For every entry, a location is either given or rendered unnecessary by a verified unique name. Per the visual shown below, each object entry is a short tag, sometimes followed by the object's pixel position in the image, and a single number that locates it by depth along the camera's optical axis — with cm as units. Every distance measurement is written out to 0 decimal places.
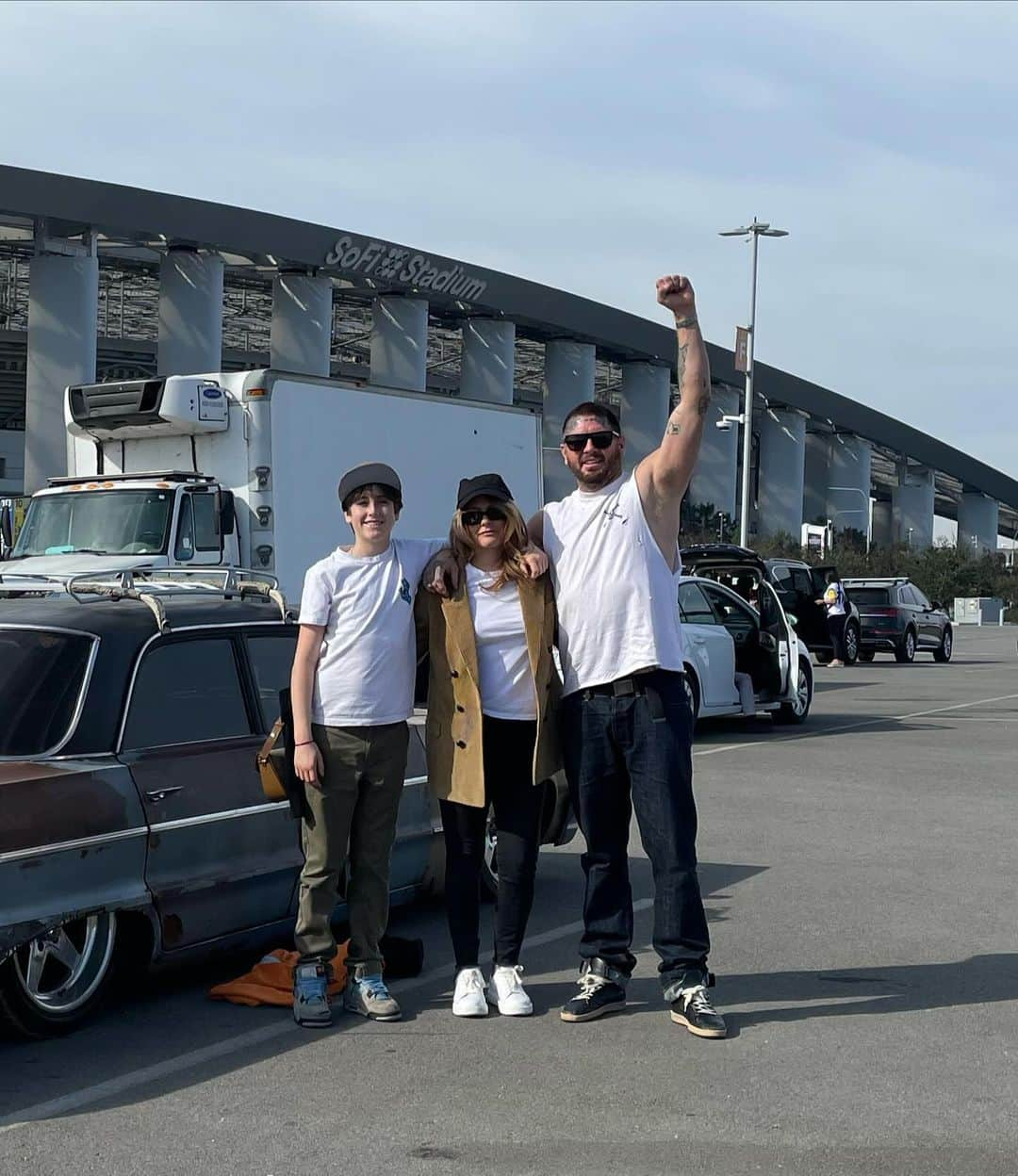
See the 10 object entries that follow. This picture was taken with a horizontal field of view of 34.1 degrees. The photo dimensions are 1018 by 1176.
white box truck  1622
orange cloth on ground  587
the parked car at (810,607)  3019
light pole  4069
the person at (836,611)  3023
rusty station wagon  525
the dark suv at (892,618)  3284
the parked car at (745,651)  1547
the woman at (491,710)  562
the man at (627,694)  553
